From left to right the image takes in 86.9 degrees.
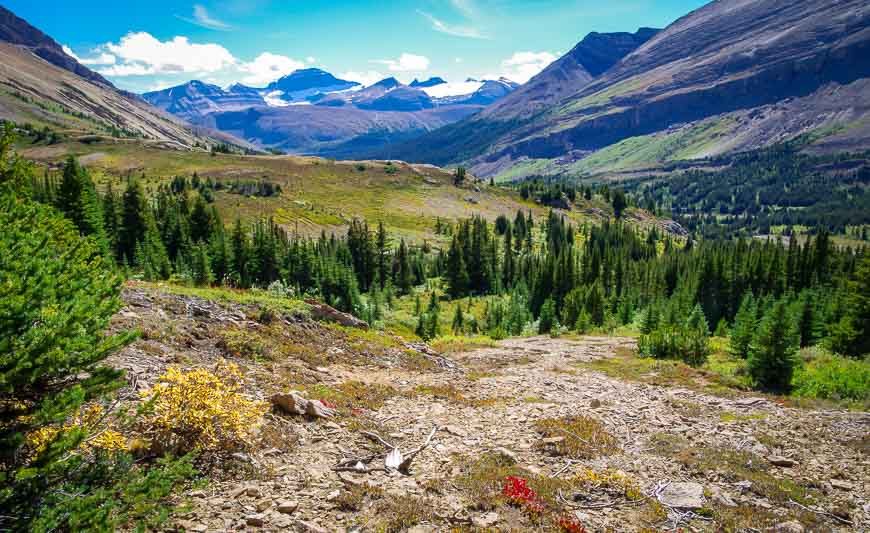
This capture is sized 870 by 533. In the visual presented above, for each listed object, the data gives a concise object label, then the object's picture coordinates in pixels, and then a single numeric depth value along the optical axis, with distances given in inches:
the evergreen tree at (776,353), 953.5
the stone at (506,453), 531.8
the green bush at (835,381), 862.5
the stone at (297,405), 555.2
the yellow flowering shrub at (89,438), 271.6
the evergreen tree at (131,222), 2610.7
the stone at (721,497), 461.2
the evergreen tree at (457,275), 4168.3
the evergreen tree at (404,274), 4176.4
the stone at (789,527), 413.7
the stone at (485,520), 392.8
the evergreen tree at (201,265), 2228.3
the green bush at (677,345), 1328.7
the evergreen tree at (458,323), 2667.3
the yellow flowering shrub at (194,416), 400.8
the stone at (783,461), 554.3
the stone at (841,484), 502.0
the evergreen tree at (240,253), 2780.5
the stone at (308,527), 354.3
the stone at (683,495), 456.1
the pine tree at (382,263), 4252.0
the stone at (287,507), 376.2
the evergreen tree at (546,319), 2456.9
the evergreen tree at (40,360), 246.7
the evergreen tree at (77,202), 2100.1
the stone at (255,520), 351.9
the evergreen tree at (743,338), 1385.3
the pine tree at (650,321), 1931.6
